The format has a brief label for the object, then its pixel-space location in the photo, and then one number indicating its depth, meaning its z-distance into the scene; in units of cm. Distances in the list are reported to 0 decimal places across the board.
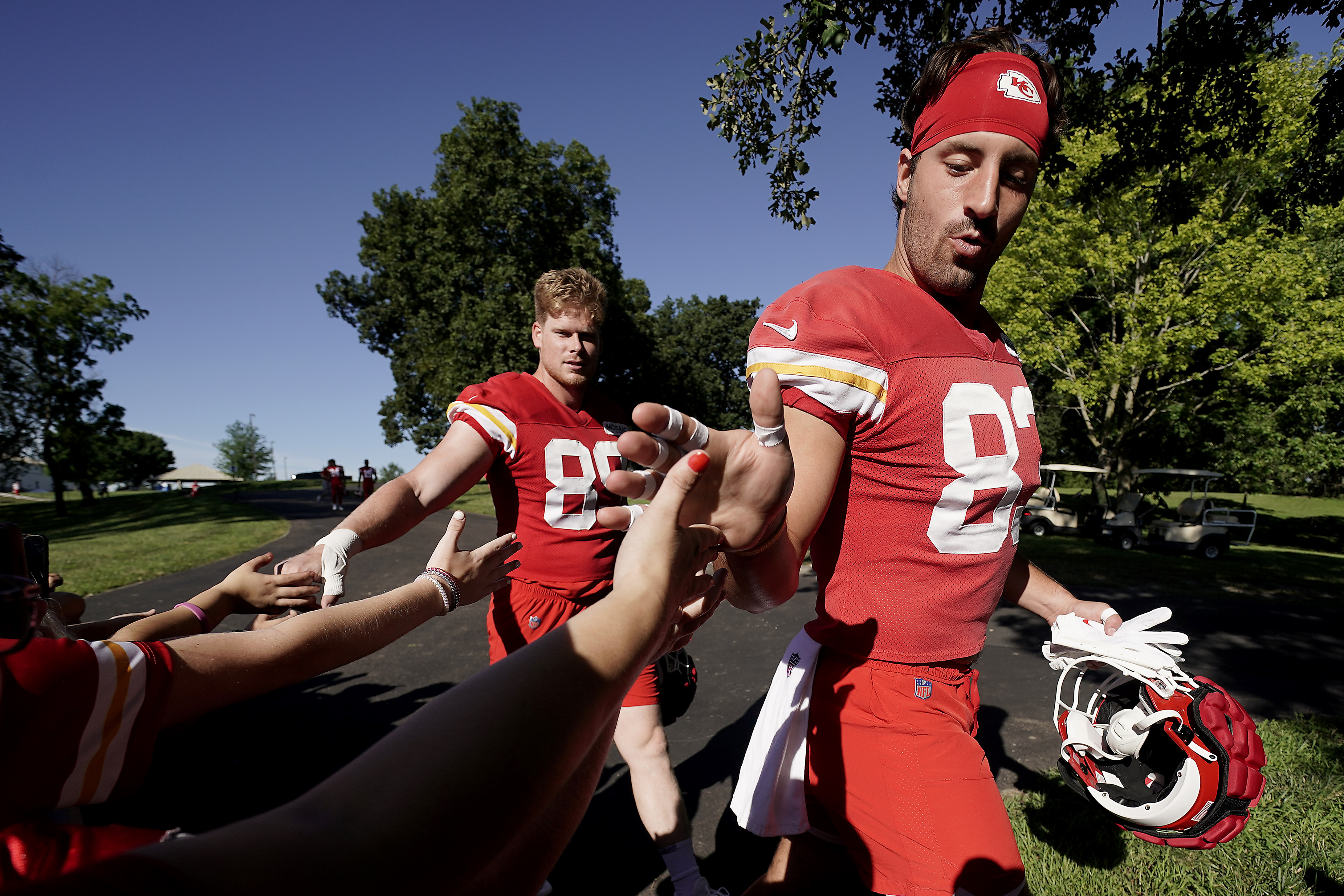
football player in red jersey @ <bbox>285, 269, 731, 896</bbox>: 275
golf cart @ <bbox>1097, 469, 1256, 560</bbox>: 1516
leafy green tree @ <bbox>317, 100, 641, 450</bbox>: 2219
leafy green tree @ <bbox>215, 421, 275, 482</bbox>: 8669
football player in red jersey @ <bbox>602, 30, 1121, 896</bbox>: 156
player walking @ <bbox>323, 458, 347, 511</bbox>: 2295
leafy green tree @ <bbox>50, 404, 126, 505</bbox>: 2288
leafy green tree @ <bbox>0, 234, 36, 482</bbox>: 2102
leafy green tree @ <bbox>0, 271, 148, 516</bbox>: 2150
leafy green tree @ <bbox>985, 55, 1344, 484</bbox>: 1509
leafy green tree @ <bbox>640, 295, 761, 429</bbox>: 3484
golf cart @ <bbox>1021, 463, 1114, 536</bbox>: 1889
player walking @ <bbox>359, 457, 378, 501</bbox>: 2484
